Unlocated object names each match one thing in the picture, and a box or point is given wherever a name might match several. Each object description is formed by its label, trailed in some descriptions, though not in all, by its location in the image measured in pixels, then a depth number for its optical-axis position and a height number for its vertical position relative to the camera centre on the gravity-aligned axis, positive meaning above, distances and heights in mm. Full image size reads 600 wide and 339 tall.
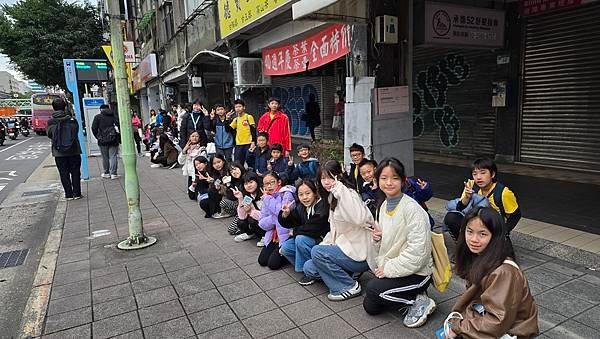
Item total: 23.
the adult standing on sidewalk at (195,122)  9141 -211
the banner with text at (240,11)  8328 +2244
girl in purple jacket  4355 -1177
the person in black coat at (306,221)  3939 -1096
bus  32031 +578
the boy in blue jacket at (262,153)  6695 -693
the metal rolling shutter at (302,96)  14578 +499
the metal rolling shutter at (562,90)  7355 +186
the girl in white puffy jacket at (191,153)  7738 -776
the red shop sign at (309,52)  6809 +1138
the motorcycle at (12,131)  29514 -890
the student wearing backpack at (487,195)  3770 -862
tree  28297 +5538
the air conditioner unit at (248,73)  11320 +1036
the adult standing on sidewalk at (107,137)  10141 -524
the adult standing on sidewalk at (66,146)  7930 -562
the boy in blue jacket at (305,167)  5910 -838
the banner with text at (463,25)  5953 +1205
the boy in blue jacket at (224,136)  8328 -495
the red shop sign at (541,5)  7160 +1719
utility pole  5039 -290
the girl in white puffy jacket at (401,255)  3014 -1105
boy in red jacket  7555 -300
